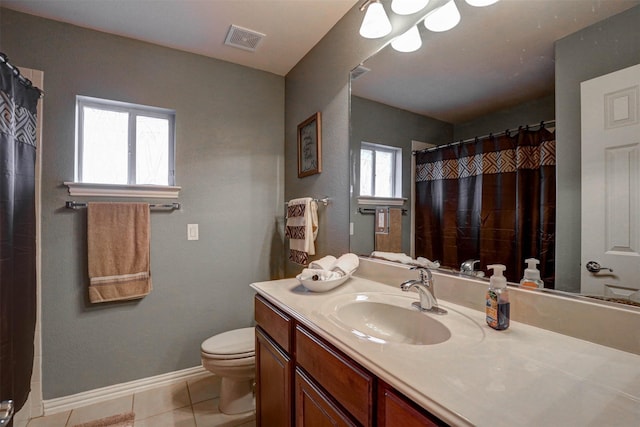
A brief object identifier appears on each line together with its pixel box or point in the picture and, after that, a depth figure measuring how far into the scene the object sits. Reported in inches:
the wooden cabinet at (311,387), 26.1
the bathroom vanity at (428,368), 20.1
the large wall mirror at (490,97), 31.3
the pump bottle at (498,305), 32.7
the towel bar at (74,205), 68.6
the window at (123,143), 74.2
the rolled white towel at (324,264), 57.0
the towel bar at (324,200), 73.1
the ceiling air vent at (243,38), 72.7
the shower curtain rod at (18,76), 52.5
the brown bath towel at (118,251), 69.9
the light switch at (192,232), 82.0
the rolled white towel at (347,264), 55.7
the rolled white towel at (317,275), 52.1
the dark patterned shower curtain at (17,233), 52.2
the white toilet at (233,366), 64.3
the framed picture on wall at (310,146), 75.5
